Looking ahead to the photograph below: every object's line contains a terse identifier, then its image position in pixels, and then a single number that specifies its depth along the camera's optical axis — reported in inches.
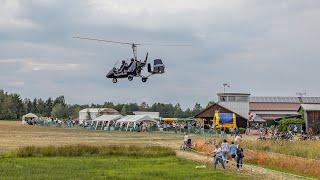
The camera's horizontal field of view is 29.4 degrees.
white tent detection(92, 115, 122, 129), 4438.0
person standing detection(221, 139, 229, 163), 1436.0
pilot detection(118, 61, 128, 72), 1771.7
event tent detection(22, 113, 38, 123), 6129.4
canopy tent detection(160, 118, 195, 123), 4973.9
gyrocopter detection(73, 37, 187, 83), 1723.7
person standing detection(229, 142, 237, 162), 1443.2
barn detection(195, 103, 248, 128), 4131.4
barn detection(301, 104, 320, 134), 3075.8
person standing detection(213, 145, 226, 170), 1398.9
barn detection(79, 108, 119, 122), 6292.3
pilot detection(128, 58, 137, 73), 1728.6
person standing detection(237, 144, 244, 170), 1386.6
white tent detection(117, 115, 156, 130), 3759.8
